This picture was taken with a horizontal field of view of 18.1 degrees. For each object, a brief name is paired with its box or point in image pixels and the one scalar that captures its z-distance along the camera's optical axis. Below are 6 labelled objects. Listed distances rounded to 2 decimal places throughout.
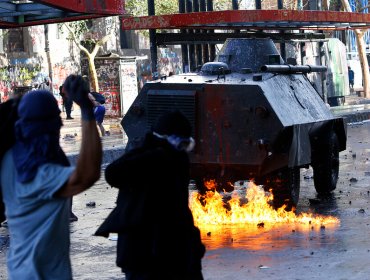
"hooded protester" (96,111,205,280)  6.43
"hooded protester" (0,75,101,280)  5.78
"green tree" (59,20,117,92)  40.94
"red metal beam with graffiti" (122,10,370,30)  24.95
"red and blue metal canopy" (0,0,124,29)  16.71
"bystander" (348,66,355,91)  59.56
